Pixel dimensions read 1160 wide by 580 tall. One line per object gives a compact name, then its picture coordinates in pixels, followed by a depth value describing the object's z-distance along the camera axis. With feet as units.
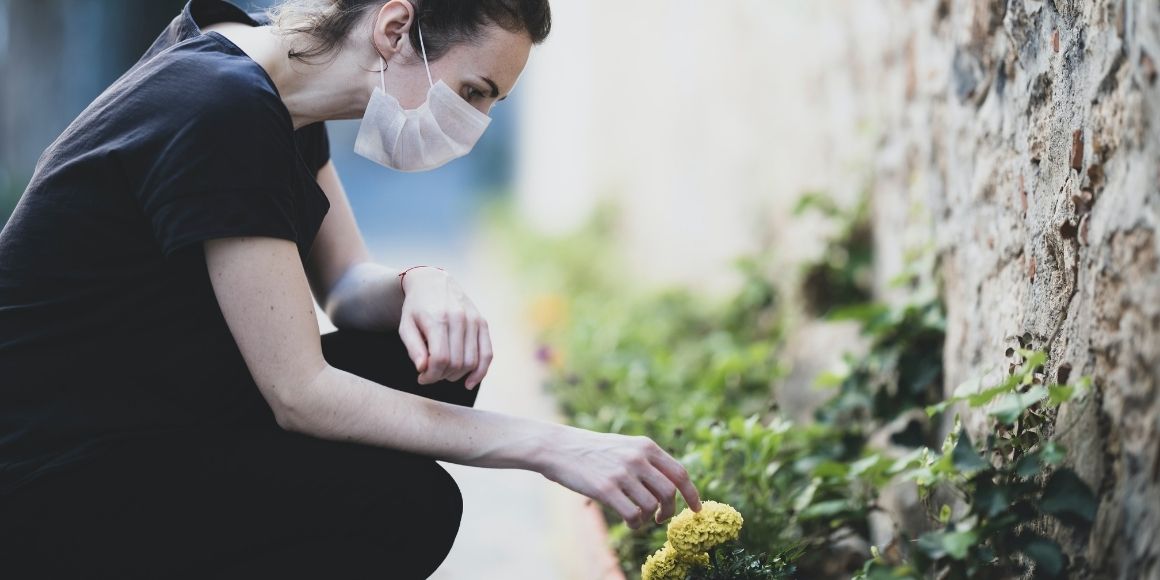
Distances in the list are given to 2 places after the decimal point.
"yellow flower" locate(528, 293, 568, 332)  16.70
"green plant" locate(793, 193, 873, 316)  12.19
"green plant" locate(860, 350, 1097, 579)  4.84
